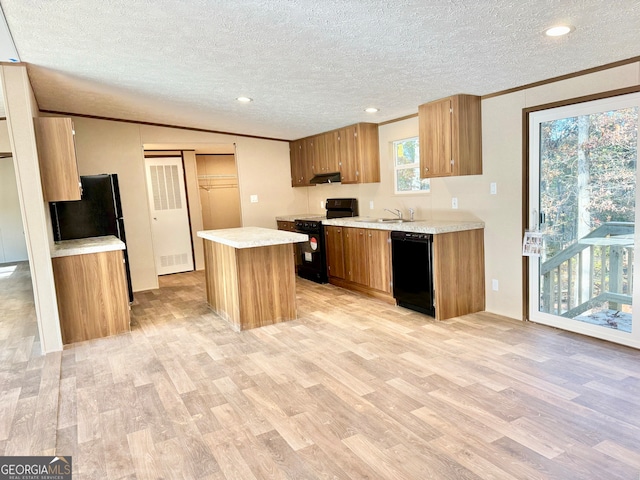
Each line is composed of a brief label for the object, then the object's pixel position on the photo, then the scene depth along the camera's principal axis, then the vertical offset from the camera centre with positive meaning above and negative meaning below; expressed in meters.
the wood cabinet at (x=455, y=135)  4.01 +0.47
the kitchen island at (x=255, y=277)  3.98 -0.79
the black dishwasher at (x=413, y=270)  4.09 -0.86
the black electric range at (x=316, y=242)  5.86 -0.69
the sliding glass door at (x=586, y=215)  3.16 -0.33
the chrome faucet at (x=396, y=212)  5.29 -0.32
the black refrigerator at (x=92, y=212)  4.81 -0.06
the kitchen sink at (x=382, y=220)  4.97 -0.39
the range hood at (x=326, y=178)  5.97 +0.20
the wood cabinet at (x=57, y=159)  3.64 +0.44
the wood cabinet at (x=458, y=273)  4.02 -0.88
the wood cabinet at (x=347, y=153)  5.50 +0.53
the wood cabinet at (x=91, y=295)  3.83 -0.83
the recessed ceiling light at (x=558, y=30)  2.43 +0.86
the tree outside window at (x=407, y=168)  5.03 +0.23
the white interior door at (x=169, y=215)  7.02 -0.21
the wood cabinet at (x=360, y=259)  4.73 -0.85
